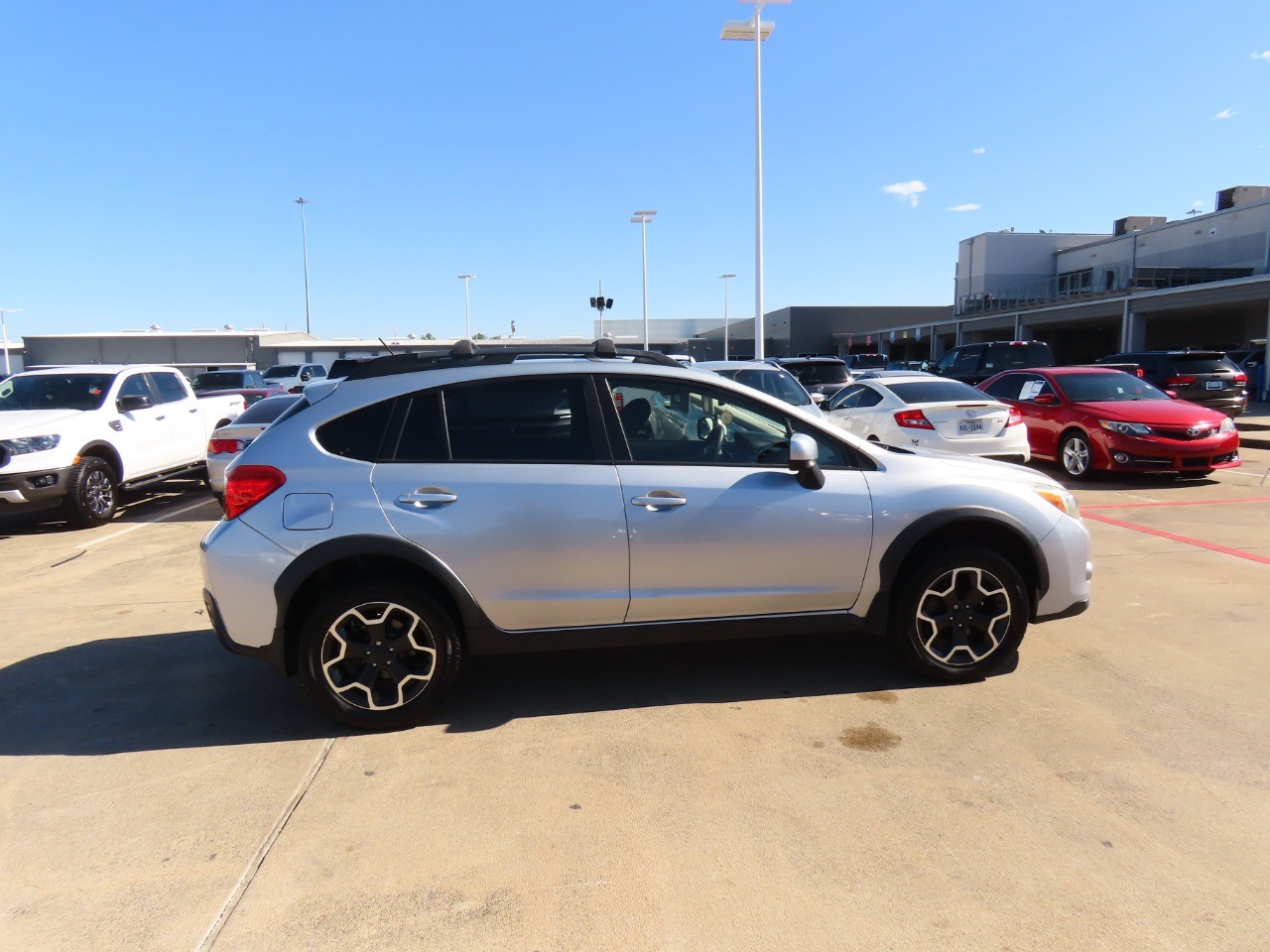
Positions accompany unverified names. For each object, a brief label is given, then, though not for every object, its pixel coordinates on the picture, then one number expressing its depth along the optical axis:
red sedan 10.35
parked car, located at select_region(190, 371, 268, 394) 20.38
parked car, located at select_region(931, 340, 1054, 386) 17.50
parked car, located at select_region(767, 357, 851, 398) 17.75
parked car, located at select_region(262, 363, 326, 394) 29.23
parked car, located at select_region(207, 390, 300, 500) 9.23
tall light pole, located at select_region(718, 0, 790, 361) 20.39
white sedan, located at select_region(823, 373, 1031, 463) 10.00
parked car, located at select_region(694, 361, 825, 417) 11.12
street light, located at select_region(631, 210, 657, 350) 36.22
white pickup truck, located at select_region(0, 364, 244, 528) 8.82
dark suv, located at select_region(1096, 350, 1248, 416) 15.62
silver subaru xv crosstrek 3.78
